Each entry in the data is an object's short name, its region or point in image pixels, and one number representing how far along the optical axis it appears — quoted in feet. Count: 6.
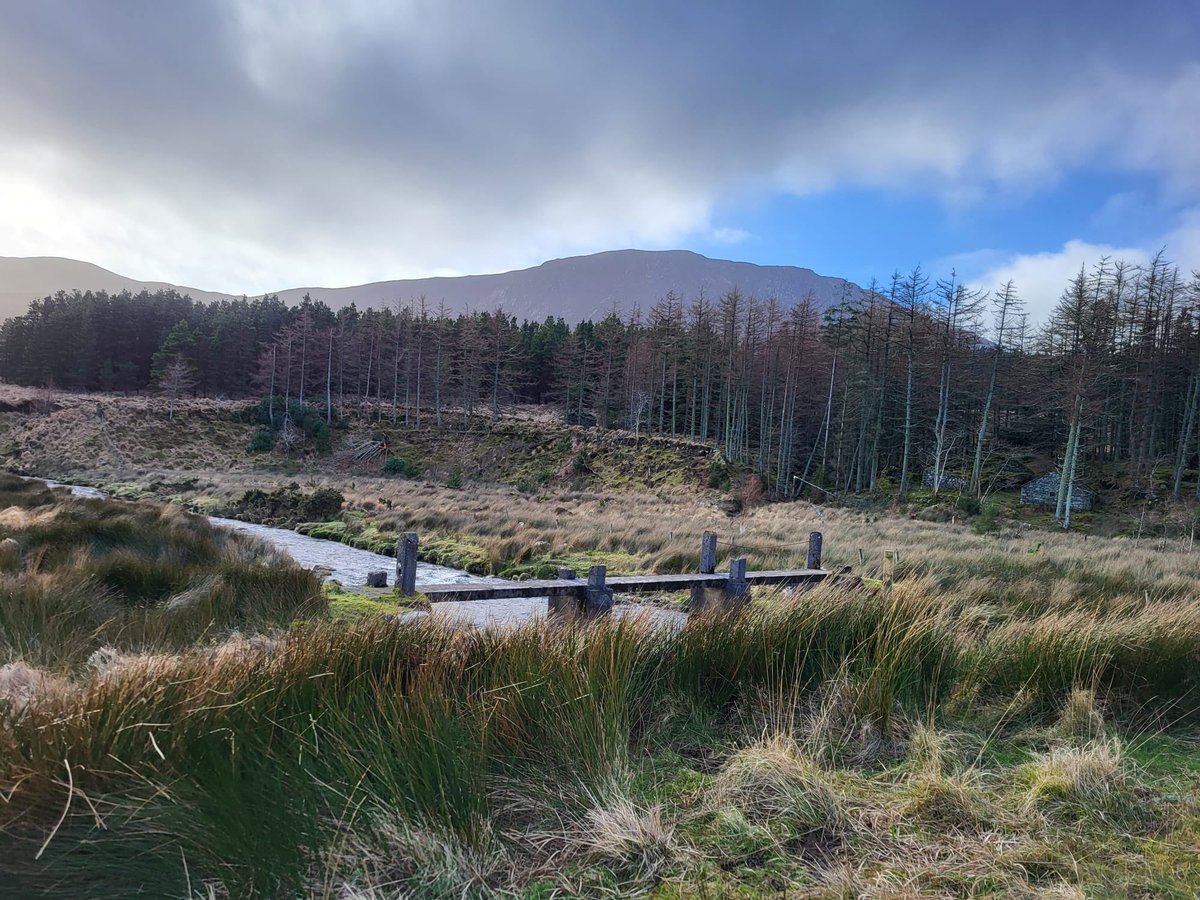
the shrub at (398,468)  143.02
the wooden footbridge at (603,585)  21.49
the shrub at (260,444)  157.48
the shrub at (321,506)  74.79
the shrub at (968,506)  93.61
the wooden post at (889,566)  22.31
